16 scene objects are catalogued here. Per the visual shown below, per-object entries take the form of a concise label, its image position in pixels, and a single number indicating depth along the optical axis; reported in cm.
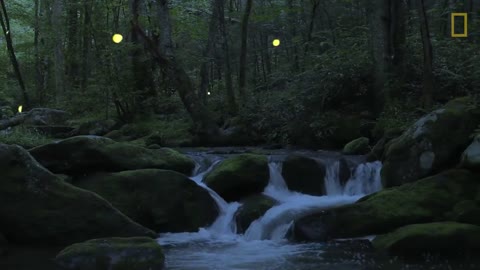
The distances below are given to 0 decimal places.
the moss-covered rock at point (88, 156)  977
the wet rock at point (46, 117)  1958
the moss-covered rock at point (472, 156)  834
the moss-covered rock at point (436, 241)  688
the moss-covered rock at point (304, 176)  1084
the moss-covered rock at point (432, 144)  935
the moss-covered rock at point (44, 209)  773
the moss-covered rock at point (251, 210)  912
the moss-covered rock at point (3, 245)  727
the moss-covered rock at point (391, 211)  787
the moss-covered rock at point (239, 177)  1014
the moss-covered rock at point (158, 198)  915
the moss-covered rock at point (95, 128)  1866
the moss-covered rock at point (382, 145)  1137
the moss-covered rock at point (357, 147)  1283
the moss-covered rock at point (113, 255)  624
